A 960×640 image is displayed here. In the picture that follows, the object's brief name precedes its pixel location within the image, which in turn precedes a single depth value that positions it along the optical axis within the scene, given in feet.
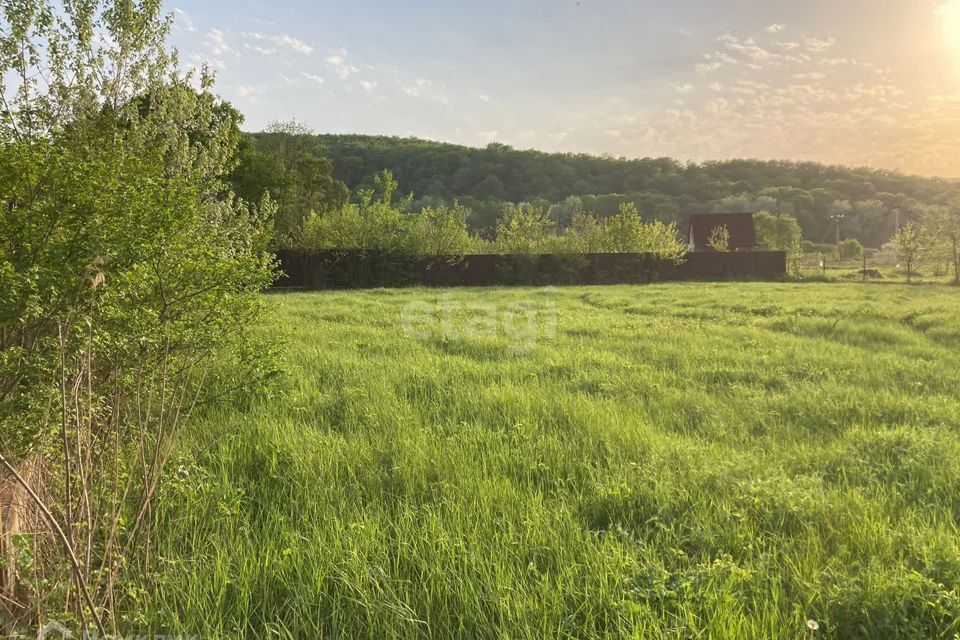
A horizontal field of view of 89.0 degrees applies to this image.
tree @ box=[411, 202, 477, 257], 73.10
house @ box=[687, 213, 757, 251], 130.82
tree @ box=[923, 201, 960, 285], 69.87
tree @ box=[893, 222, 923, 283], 78.48
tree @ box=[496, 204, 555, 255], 78.84
